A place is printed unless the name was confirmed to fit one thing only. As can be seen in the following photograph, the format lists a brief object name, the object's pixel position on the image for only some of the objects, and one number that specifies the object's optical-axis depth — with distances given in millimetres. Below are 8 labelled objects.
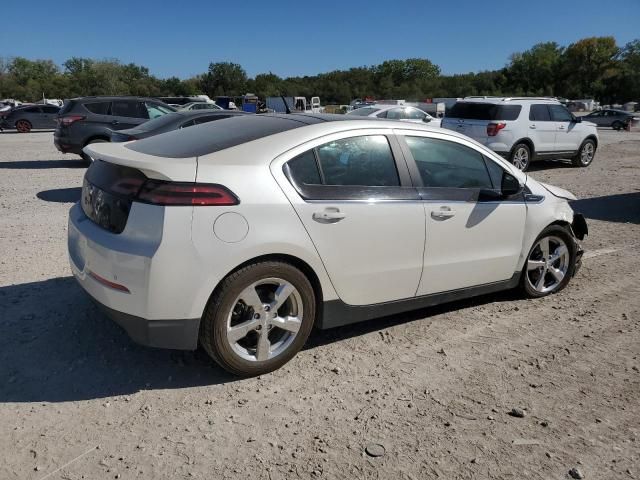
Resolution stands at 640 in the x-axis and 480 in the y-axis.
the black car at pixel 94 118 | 12258
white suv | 12953
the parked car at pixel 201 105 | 24922
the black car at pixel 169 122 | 8594
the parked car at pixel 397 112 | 19266
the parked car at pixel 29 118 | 27828
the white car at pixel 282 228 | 3039
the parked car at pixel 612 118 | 42375
